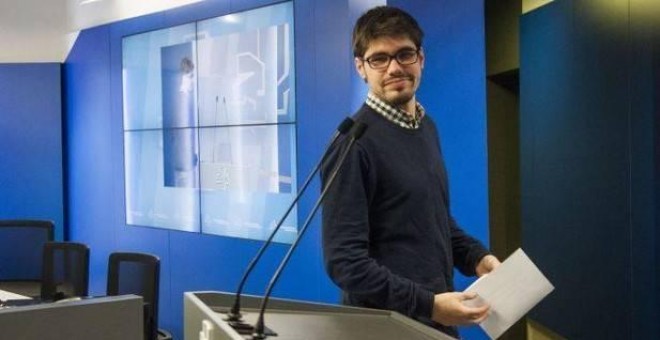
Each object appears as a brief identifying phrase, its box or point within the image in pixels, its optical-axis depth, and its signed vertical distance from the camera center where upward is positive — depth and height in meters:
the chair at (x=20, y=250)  4.98 -0.57
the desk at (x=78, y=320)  1.56 -0.35
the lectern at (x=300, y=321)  1.26 -0.30
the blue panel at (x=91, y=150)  5.91 +0.14
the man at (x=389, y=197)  1.61 -0.08
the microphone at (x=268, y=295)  1.20 -0.23
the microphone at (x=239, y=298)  1.26 -0.26
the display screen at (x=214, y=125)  4.42 +0.27
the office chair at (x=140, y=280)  3.40 -0.57
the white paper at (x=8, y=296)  3.48 -0.64
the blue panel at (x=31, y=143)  6.46 +0.22
